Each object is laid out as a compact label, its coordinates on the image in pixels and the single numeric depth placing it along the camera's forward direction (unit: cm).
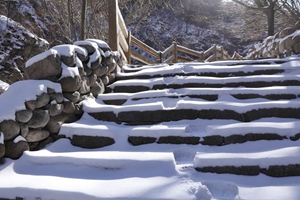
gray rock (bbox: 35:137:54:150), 189
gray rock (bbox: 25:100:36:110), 176
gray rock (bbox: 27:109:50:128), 179
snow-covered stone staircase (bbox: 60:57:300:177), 153
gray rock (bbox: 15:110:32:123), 169
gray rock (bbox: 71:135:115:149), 191
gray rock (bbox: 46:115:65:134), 196
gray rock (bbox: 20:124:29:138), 172
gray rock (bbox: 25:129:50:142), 179
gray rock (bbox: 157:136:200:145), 180
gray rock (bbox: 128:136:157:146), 188
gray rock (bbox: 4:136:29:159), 167
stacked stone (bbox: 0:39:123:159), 169
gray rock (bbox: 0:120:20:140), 161
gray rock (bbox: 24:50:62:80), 200
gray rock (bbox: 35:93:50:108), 181
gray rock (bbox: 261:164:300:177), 143
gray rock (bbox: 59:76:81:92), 206
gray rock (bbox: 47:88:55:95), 192
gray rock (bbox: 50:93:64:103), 195
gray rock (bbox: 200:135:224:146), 177
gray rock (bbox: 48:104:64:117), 192
